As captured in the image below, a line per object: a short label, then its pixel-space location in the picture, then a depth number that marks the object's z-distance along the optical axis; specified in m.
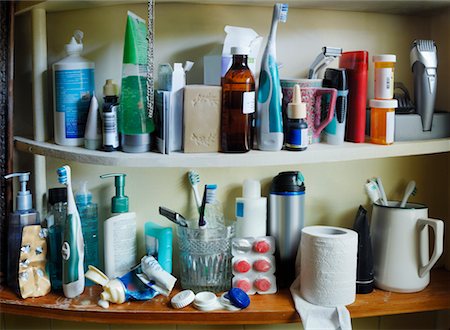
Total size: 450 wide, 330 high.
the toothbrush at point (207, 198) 1.06
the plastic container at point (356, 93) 1.06
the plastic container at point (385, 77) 1.05
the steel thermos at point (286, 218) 1.09
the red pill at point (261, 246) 1.07
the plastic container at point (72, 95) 1.03
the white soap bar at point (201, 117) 0.97
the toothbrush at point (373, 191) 1.16
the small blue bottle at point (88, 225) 1.10
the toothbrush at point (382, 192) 1.15
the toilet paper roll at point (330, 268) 1.01
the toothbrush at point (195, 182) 1.12
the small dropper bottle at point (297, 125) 1.00
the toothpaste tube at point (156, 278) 1.04
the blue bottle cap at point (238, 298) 1.01
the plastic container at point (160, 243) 1.09
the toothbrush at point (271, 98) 0.99
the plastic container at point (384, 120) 1.05
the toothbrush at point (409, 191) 1.14
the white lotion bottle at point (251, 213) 1.09
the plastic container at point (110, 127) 0.99
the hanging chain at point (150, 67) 0.94
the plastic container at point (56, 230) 1.06
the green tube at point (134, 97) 0.99
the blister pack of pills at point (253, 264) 1.07
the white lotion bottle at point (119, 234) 1.07
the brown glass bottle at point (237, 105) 0.98
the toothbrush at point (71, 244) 1.02
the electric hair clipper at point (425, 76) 1.08
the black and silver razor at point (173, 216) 1.06
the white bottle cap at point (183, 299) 1.01
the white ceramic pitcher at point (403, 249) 1.07
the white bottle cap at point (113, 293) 1.02
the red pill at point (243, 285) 1.06
